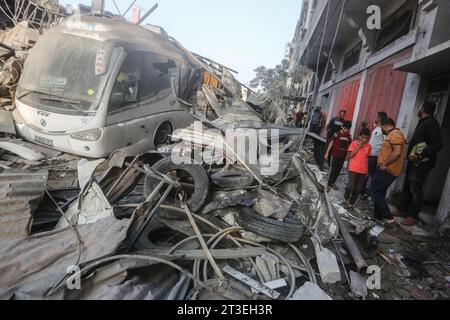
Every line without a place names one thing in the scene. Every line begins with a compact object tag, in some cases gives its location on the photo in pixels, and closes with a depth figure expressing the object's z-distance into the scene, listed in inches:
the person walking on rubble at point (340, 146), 220.5
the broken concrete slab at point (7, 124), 196.2
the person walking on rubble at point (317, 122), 394.9
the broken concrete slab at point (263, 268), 104.3
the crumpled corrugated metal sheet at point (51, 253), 77.2
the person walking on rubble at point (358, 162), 193.9
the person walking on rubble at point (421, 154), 162.1
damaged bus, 188.4
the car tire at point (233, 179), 145.2
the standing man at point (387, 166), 166.8
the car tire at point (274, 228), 118.0
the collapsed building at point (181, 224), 86.6
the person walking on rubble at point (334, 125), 295.4
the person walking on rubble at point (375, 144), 215.8
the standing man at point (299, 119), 508.6
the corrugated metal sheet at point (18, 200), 96.5
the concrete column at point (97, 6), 347.3
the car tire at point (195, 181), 138.7
